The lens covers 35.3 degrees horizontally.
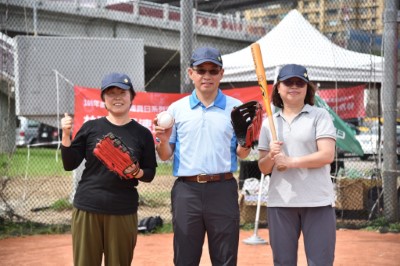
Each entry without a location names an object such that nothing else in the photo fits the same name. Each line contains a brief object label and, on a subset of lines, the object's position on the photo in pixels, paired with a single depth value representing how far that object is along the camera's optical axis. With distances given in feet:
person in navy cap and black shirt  12.94
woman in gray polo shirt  12.34
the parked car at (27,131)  96.89
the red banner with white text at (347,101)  32.68
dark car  99.60
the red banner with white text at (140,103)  27.68
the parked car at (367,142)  29.78
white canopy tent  37.93
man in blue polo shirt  12.67
